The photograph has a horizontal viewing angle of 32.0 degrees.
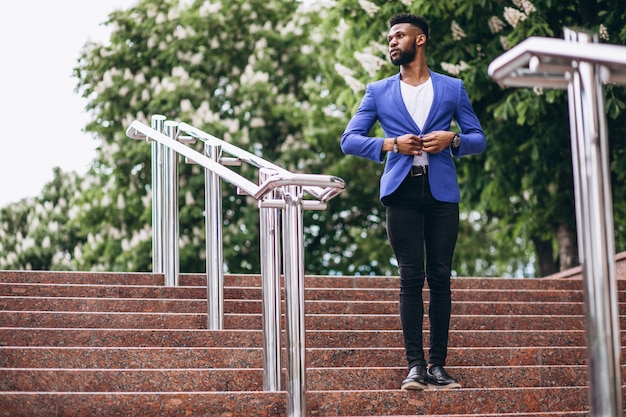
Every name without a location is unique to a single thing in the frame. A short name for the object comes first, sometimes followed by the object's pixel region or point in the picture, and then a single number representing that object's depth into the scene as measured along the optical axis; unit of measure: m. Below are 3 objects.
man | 5.12
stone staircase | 4.87
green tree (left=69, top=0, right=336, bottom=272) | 15.66
